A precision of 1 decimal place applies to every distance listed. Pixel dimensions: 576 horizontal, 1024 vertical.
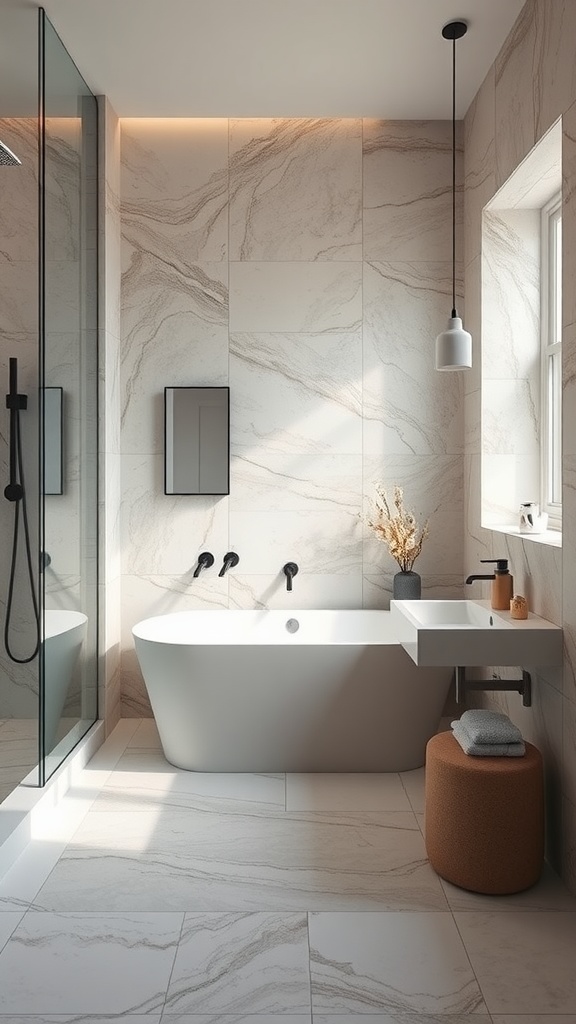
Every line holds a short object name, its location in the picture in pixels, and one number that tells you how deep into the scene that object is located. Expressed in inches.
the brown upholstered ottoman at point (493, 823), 98.8
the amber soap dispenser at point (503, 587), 123.5
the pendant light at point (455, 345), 127.7
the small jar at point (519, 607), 115.0
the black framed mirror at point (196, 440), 165.8
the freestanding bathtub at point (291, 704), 134.4
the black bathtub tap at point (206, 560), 165.5
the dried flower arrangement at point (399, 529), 160.6
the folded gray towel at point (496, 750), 103.3
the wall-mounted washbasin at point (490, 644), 106.1
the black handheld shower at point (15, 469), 103.7
